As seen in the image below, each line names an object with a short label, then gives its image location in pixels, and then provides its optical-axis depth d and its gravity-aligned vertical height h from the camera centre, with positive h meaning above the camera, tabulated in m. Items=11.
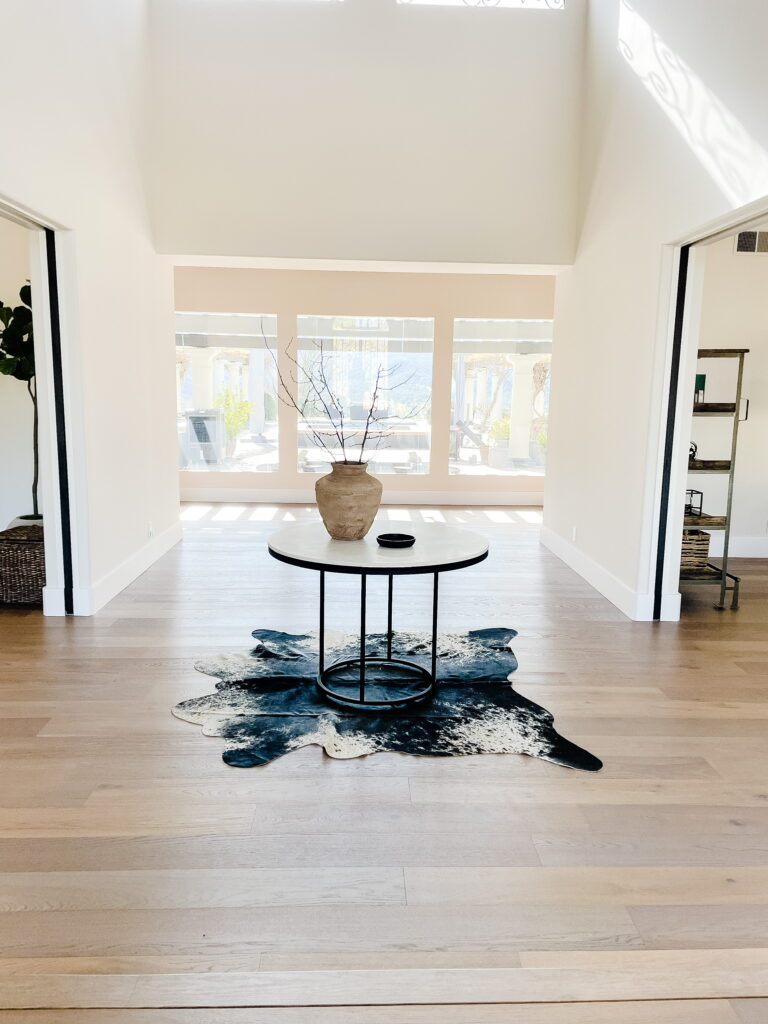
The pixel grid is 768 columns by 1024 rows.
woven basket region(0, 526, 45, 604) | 4.54 -0.99
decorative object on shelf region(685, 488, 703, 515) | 4.92 -0.62
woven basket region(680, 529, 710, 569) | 4.80 -0.85
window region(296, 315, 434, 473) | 8.71 +0.39
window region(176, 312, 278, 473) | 8.70 +0.17
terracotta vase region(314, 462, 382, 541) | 3.19 -0.37
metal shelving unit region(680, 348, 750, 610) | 4.66 -0.62
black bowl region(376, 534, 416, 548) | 3.13 -0.54
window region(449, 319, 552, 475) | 8.81 +0.21
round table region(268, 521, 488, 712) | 2.89 -0.58
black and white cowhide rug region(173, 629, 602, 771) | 2.90 -1.27
